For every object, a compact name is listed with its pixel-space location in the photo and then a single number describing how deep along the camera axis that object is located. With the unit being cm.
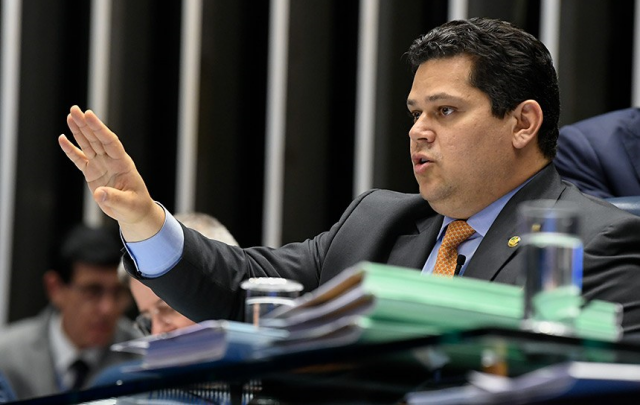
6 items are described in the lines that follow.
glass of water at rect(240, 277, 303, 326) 544
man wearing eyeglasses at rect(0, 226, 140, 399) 784
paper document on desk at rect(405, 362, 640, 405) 459
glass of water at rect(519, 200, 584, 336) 515
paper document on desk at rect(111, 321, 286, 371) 521
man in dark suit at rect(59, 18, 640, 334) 589
